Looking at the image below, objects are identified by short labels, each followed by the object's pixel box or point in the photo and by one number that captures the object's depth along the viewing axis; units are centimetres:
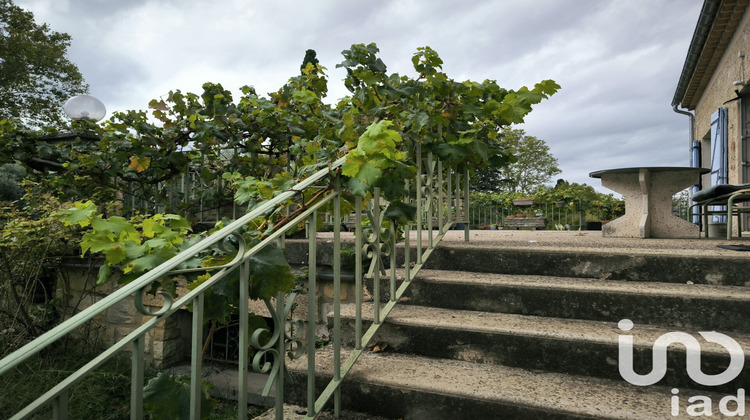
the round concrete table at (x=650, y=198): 358
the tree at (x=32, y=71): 1395
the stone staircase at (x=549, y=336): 144
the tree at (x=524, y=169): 2653
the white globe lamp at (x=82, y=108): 403
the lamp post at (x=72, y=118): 395
